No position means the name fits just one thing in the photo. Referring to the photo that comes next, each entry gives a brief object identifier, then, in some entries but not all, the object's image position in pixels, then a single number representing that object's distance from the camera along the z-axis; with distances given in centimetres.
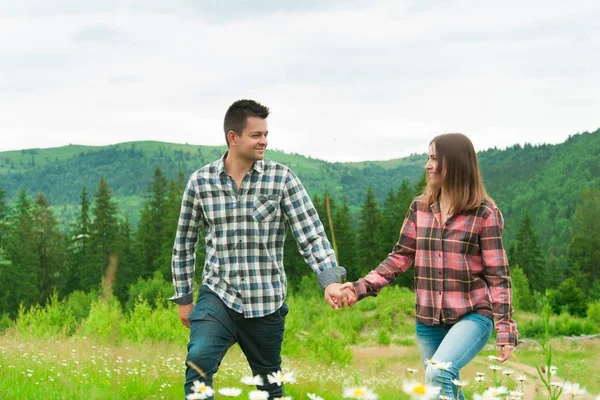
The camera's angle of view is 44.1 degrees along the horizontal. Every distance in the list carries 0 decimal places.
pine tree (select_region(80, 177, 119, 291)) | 6600
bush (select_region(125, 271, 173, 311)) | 5378
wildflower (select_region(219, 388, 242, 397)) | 228
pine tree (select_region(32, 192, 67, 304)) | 6549
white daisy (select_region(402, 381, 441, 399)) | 222
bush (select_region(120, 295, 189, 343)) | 1945
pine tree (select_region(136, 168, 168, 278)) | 6850
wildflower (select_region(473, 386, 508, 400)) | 244
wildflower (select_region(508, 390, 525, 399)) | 304
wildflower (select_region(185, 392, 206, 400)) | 233
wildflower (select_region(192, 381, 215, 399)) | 241
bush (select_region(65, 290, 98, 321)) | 5277
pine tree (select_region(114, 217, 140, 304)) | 6506
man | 486
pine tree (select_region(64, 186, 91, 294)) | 6700
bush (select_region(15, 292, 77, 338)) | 1361
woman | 442
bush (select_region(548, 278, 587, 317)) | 4953
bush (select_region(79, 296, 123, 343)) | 1826
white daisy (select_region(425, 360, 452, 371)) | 299
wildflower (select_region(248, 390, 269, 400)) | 235
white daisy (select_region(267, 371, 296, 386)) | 265
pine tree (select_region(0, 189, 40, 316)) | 6069
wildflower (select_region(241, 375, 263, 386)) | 262
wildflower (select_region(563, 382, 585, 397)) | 270
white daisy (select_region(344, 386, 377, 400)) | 221
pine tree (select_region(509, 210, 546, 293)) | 7040
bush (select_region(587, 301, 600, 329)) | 3655
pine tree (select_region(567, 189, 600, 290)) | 7325
